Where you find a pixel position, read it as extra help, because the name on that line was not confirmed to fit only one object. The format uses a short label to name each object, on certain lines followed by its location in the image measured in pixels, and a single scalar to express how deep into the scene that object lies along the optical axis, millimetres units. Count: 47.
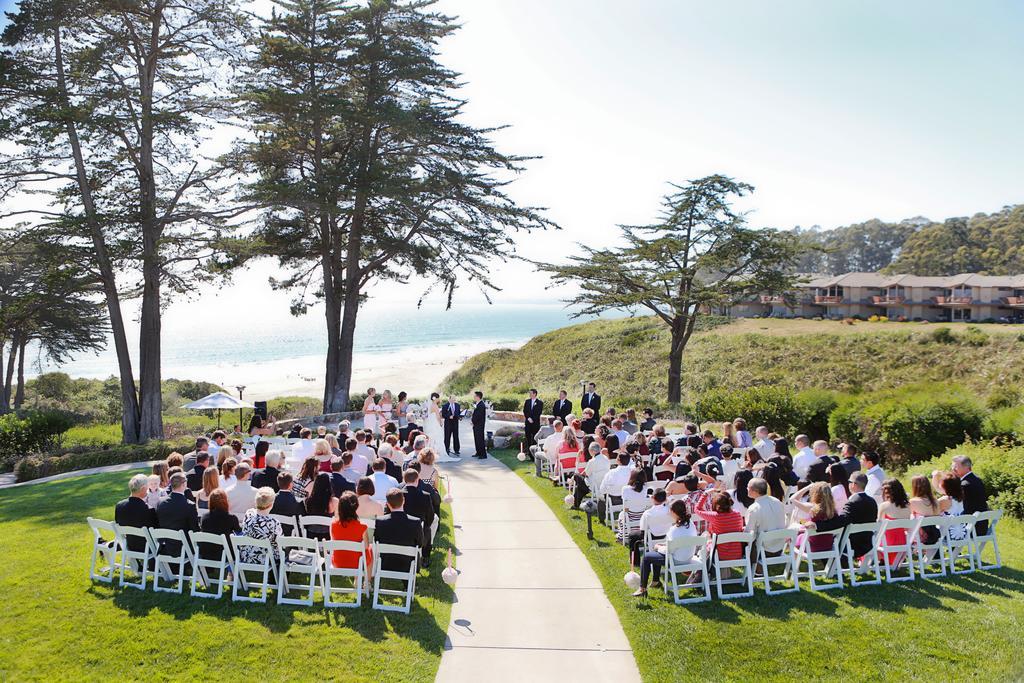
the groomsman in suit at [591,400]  18250
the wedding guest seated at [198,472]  10227
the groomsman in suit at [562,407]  17984
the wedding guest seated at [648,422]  15570
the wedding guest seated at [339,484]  9428
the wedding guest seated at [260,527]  8031
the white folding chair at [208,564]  7773
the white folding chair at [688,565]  7734
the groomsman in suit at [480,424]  18109
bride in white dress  19000
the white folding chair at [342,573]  7523
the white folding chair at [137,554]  8055
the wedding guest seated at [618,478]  10430
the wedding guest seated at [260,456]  11453
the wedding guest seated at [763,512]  8156
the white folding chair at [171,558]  7891
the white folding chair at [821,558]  8117
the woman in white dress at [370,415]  17422
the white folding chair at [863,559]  8188
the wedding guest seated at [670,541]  7855
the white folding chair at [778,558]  7912
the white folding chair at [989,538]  8745
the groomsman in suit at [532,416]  17969
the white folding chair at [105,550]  8337
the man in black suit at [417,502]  8802
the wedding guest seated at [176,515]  8172
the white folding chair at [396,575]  7578
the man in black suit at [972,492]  9070
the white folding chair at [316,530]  8609
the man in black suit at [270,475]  9898
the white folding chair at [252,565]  7707
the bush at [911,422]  15422
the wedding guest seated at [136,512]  8258
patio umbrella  18391
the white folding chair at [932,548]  8297
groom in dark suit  18844
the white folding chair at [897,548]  8258
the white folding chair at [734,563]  7844
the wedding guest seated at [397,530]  7930
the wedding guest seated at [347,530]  7902
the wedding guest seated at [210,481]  8617
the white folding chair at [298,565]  7555
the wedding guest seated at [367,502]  8672
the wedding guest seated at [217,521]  8062
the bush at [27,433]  19469
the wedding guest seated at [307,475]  9867
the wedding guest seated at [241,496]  8875
